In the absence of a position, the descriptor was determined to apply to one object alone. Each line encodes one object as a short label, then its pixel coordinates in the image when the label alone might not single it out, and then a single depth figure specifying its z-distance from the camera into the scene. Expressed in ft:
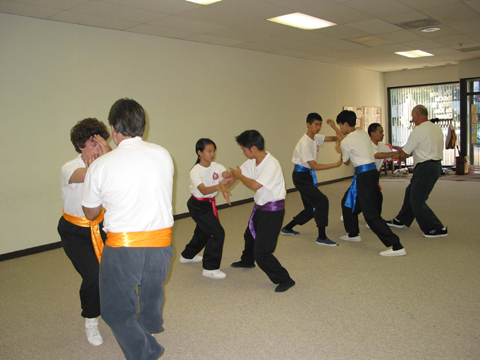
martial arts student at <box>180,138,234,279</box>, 11.98
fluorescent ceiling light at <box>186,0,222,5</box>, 15.35
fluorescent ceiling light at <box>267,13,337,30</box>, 18.54
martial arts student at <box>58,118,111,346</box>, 7.85
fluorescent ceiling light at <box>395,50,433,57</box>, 29.55
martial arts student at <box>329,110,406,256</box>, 13.55
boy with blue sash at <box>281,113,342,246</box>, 15.48
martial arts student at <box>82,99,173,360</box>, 5.87
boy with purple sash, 10.47
